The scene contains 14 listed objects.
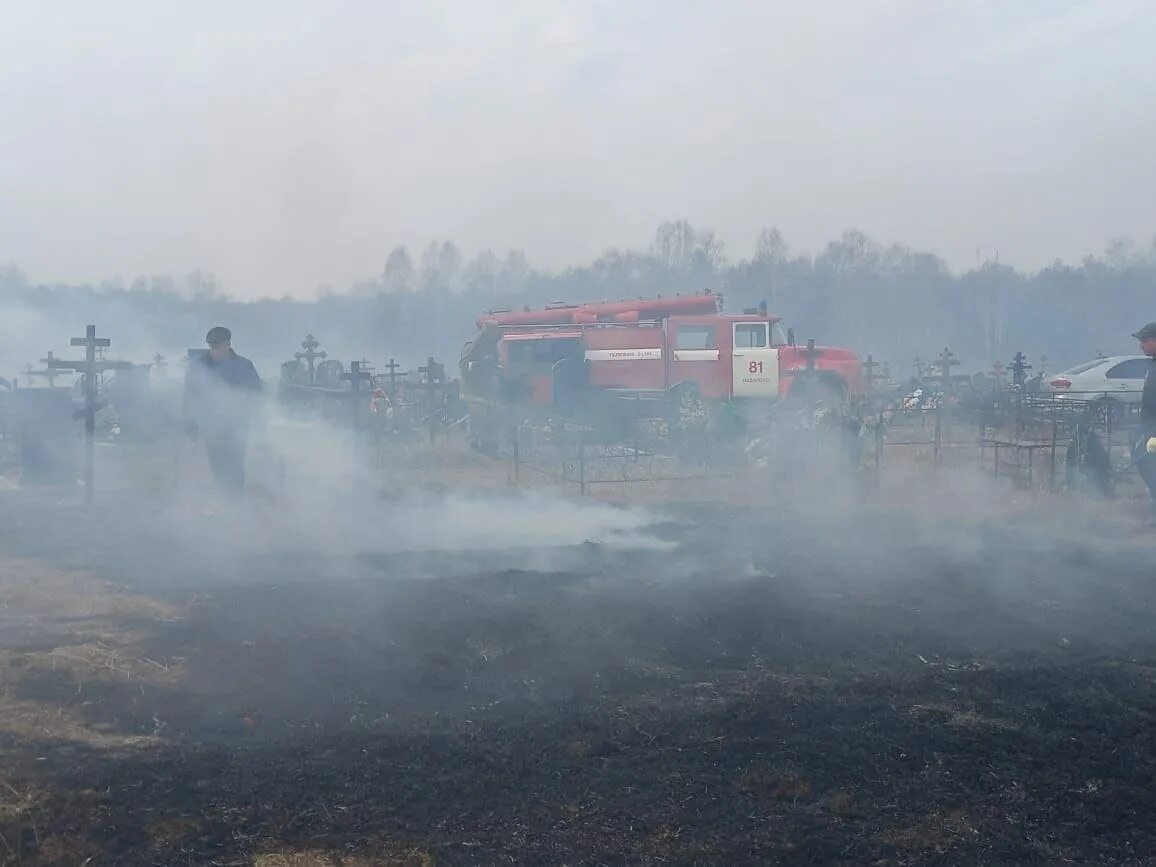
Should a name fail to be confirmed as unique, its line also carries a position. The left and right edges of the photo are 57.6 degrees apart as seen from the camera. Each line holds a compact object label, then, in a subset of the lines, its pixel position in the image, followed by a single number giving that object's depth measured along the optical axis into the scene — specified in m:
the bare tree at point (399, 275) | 76.79
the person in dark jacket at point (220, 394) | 11.40
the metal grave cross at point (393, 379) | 25.31
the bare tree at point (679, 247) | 85.44
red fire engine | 23.86
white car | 25.28
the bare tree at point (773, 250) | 85.12
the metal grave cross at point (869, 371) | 26.16
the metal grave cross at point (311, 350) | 21.22
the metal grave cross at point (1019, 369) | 22.64
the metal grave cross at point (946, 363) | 23.62
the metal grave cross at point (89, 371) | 13.06
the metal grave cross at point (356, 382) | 17.28
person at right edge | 10.98
